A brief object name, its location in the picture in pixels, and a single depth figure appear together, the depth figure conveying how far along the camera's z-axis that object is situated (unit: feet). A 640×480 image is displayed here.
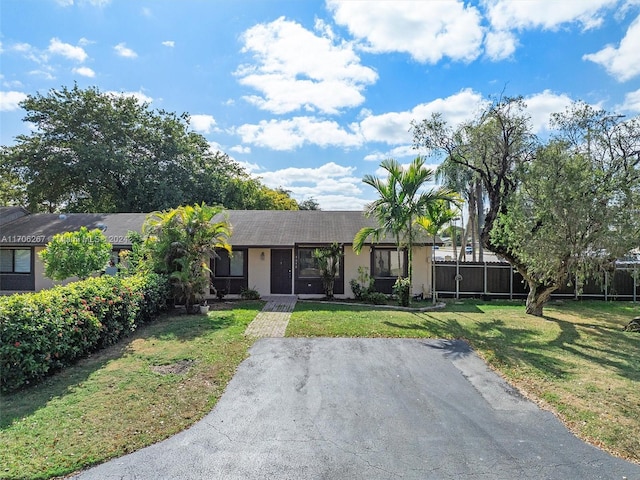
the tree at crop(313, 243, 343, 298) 48.49
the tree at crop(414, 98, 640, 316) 30.58
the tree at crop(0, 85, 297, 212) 79.36
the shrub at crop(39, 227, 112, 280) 33.81
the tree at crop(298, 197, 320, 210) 204.26
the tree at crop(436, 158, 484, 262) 69.51
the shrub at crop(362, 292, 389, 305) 46.57
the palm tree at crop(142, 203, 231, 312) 38.17
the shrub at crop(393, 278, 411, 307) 44.21
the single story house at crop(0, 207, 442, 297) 50.44
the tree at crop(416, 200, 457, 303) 42.88
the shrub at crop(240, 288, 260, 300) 48.14
